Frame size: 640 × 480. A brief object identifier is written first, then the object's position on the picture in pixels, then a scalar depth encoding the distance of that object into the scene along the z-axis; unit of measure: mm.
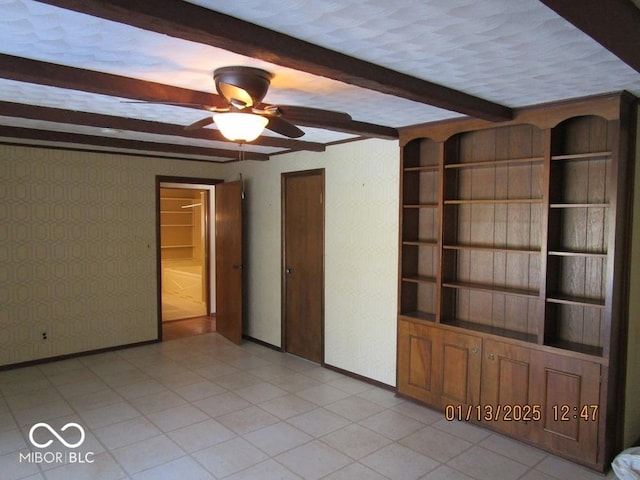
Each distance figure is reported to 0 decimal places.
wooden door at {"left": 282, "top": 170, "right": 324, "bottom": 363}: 4965
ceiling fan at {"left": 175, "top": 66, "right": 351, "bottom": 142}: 2281
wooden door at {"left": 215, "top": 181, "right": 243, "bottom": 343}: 5785
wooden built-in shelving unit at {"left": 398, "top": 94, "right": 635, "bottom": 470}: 2883
